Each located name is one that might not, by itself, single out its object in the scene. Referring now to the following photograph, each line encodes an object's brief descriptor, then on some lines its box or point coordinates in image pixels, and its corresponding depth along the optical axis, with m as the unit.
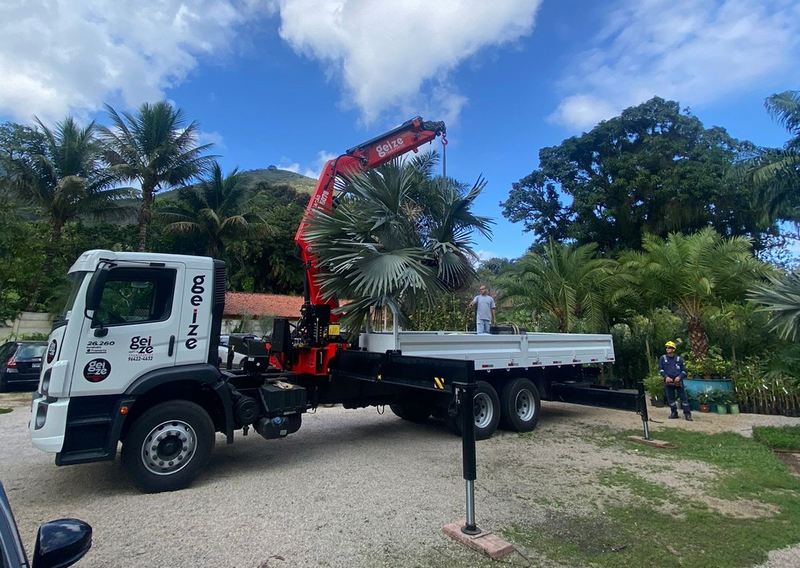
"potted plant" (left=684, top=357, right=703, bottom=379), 12.55
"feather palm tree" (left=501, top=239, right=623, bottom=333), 15.07
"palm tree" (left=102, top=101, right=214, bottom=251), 23.86
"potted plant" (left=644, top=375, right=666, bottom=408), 12.90
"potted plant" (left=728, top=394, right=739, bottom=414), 11.54
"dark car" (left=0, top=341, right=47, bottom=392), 12.59
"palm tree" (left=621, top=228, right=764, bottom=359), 12.73
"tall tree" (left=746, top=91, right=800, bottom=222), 13.92
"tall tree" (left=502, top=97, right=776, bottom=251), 23.33
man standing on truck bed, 10.23
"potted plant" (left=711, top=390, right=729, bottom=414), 11.57
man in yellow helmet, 11.05
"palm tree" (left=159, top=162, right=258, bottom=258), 27.41
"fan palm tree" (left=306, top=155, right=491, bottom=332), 7.72
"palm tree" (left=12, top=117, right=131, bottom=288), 23.66
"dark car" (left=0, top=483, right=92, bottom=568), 1.68
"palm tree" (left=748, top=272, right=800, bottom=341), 8.39
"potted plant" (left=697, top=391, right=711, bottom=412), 11.87
